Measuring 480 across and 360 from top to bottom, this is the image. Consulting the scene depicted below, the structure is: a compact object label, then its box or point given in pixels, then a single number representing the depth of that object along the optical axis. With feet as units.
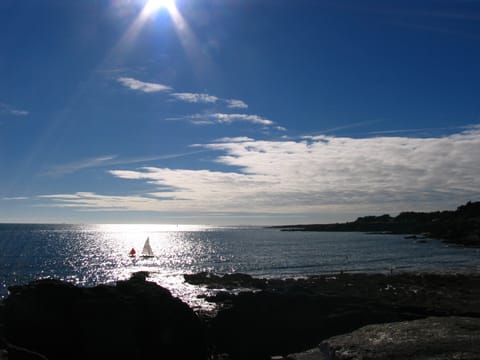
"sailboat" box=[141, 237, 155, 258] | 343.81
